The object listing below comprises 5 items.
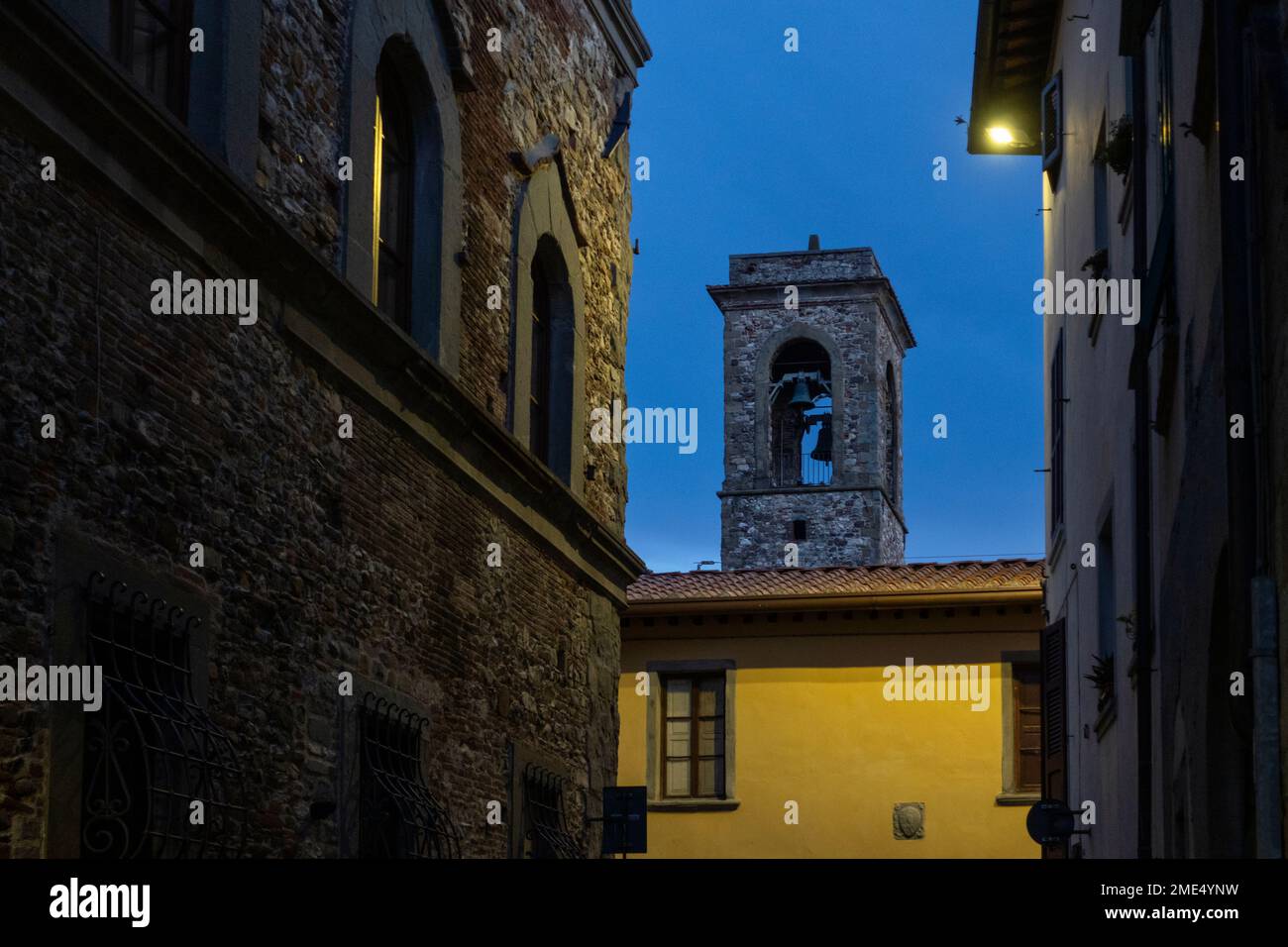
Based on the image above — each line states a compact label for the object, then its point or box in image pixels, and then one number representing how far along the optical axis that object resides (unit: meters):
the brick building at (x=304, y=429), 7.65
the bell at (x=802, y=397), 46.78
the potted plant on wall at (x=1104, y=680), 12.29
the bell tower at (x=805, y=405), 46.50
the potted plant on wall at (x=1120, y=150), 11.13
